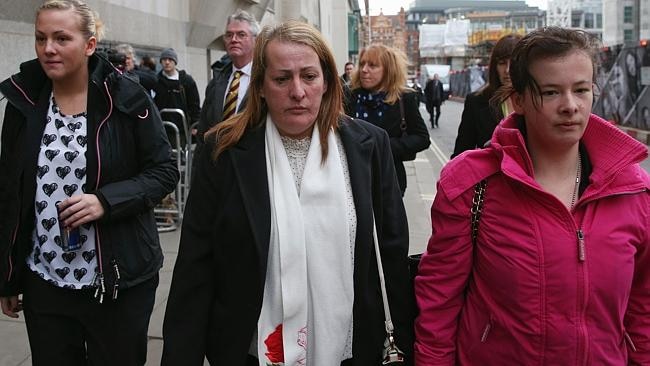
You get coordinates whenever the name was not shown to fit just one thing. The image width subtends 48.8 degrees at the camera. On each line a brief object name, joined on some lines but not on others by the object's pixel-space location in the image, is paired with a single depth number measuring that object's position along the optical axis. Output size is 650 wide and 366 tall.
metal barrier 8.26
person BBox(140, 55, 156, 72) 10.22
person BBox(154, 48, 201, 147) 9.32
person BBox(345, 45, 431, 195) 5.38
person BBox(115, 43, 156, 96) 8.55
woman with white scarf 2.27
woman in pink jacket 2.03
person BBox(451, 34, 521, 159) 4.27
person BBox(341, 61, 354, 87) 14.80
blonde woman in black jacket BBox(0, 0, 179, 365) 2.77
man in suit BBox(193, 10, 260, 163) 5.12
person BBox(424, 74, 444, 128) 26.53
